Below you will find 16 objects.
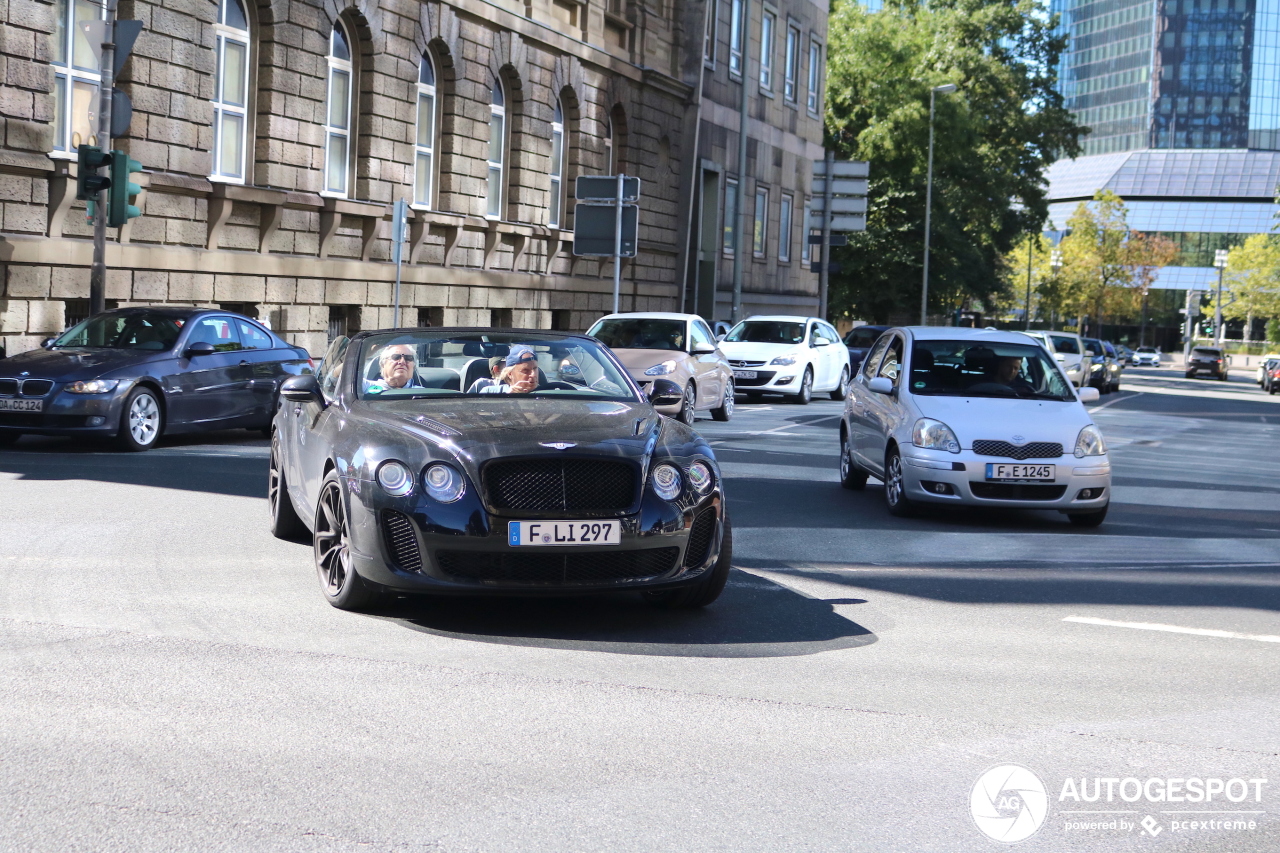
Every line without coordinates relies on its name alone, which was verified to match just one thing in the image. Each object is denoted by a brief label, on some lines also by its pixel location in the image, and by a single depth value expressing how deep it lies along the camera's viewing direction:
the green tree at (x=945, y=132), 57.78
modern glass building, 140.38
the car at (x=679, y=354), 22.58
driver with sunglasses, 8.48
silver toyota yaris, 11.91
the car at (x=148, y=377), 15.08
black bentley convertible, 7.11
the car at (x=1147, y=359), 112.93
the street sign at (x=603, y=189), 25.23
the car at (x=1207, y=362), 77.19
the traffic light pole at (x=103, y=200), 19.11
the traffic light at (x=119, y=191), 18.77
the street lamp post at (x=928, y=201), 54.78
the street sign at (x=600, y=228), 25.38
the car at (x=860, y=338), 39.53
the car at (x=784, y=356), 29.42
